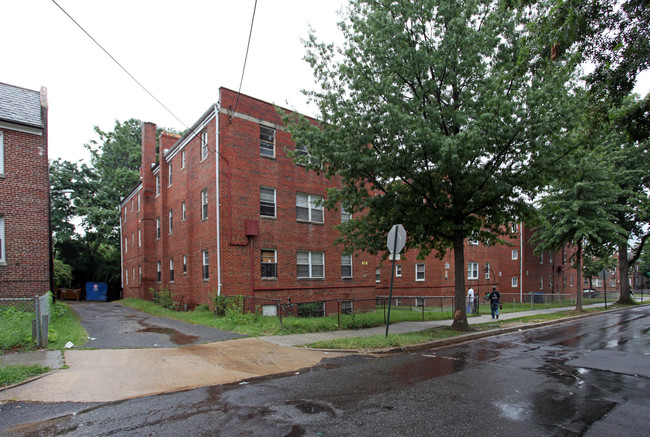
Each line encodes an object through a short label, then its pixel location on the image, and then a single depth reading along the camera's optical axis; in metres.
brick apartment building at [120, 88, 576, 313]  17.44
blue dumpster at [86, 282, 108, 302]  36.41
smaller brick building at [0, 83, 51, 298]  13.84
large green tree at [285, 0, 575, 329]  11.30
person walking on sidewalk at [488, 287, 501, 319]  17.89
